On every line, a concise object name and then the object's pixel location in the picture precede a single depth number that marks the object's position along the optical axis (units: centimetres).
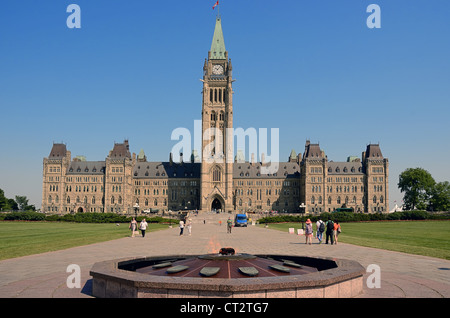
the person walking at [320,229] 3075
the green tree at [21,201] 16500
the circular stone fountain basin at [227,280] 904
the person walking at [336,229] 3003
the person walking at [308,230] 2998
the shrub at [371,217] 7719
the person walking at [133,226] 3760
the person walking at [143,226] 3697
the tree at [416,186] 12175
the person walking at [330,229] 2958
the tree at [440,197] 11856
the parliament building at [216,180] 12756
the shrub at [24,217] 7438
